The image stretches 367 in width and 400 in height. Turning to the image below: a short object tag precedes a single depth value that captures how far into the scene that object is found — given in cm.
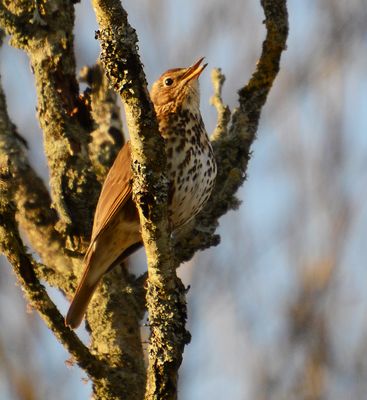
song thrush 791
